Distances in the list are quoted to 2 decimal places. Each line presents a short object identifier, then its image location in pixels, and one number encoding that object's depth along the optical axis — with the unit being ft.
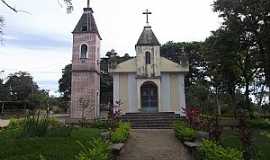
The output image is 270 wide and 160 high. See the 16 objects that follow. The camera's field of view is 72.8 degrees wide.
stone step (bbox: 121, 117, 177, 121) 41.20
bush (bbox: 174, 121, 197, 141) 22.57
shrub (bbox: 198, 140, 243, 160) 12.79
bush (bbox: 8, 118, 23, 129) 26.93
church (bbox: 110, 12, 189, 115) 49.23
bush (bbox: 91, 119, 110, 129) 34.81
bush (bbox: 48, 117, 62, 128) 27.08
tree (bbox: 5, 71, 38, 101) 107.61
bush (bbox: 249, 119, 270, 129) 35.61
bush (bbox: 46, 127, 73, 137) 21.75
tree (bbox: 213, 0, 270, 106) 37.37
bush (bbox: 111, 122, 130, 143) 21.40
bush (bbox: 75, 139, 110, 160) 12.41
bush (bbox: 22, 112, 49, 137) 20.86
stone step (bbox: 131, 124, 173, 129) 38.21
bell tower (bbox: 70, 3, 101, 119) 52.17
